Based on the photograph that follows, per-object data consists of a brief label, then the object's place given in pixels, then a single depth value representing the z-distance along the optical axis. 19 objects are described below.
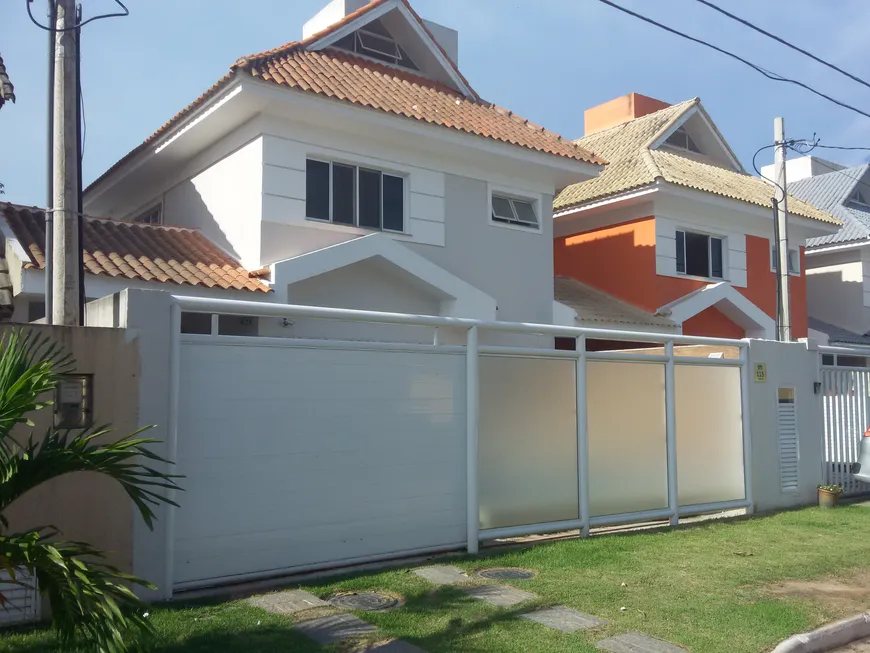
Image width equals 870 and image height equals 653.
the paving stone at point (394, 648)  5.11
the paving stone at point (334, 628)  5.33
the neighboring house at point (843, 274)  22.75
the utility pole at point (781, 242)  14.57
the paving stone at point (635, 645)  5.23
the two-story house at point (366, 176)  11.80
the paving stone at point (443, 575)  6.80
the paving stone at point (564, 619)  5.68
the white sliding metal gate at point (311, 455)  6.41
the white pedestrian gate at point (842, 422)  11.76
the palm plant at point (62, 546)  3.72
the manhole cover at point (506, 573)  7.03
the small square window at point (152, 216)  15.29
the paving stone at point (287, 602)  5.91
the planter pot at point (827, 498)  11.06
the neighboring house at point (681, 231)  17.11
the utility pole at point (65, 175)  6.14
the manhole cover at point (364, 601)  6.04
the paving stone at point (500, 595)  6.21
